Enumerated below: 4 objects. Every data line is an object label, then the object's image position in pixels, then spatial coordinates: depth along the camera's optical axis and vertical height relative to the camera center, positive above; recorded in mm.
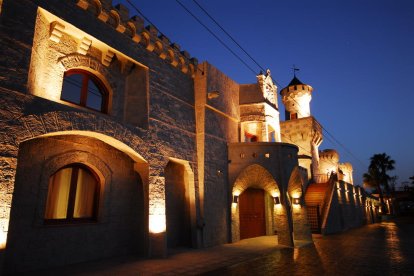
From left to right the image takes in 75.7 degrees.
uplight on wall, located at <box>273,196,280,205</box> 13142 +186
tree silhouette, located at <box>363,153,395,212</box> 46688 +6098
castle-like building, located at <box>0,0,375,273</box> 6674 +1948
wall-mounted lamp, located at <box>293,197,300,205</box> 14180 +145
